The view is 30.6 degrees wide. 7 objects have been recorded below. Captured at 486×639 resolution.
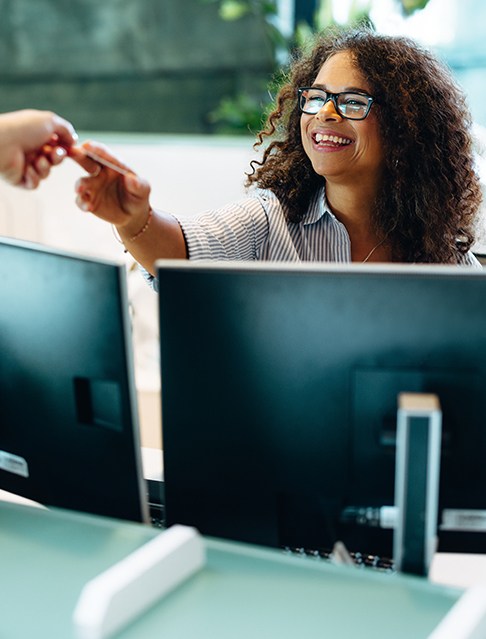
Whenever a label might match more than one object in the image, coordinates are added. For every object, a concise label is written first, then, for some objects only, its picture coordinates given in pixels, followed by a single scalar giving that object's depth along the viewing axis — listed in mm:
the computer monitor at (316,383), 1016
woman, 1897
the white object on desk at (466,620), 905
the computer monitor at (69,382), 1066
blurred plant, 3211
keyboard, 1170
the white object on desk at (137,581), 930
